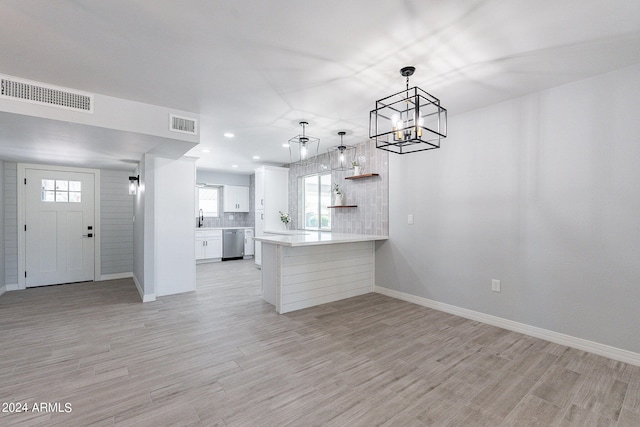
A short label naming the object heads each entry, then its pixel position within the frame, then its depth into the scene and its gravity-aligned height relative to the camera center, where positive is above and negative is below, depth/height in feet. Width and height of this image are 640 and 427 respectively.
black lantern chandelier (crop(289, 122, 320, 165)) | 11.96 +4.19
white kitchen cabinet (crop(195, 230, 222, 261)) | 25.30 -2.75
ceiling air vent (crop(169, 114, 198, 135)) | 11.49 +3.63
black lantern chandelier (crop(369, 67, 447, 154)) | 7.29 +4.08
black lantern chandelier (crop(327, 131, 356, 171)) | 17.67 +3.65
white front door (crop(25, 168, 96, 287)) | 16.92 -0.80
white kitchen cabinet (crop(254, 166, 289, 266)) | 22.79 +1.27
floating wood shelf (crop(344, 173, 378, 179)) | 15.94 +2.14
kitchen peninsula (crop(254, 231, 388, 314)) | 12.49 -2.68
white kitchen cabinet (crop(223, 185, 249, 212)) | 27.99 +1.49
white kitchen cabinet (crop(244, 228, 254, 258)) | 27.81 -2.83
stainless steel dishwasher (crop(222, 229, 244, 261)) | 26.42 -2.78
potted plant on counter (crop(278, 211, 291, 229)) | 22.95 -0.43
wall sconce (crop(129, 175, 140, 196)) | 17.71 +1.81
